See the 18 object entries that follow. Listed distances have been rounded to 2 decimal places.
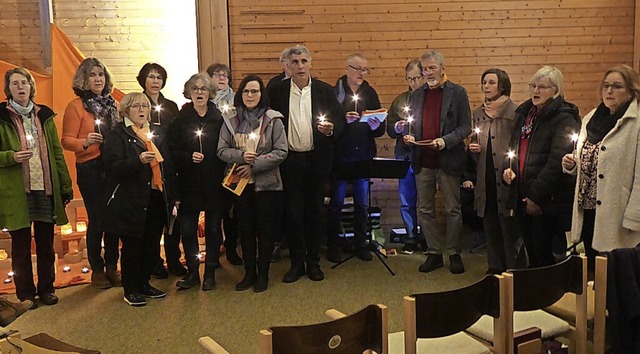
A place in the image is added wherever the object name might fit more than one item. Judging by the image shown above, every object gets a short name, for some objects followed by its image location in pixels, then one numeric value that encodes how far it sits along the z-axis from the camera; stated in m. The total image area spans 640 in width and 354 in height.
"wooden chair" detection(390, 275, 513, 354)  2.29
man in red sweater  4.84
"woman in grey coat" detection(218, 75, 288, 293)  4.45
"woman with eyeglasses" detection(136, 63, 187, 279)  4.85
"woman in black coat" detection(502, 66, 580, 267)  4.09
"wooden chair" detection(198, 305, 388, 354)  2.02
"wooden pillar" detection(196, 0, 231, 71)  6.44
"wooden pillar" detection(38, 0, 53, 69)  6.56
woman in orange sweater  4.58
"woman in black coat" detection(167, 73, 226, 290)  4.50
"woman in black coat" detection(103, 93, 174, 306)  4.16
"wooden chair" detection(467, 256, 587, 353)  2.57
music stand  4.80
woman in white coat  3.46
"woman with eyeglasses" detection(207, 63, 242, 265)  5.32
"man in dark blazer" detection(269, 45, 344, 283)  4.70
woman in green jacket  4.19
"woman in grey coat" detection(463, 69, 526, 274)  4.53
